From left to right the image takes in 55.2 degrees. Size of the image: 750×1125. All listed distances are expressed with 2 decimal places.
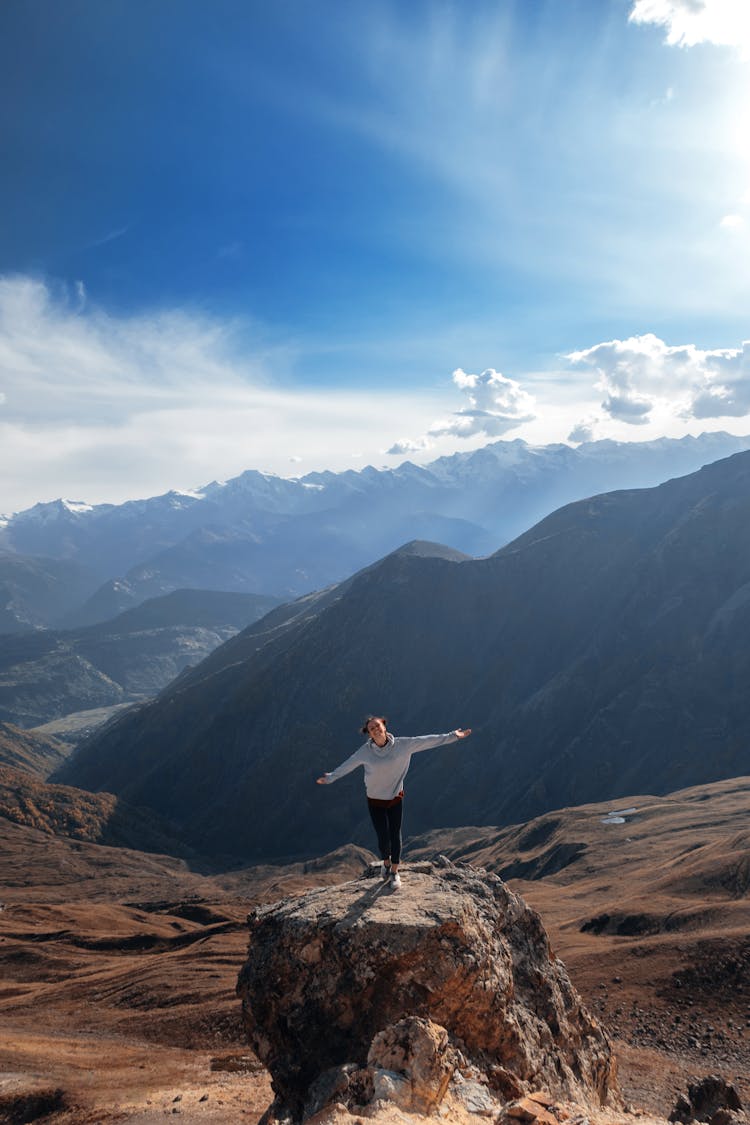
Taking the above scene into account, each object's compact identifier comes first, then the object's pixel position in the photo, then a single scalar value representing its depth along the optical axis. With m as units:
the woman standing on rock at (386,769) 10.98
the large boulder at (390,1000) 9.05
